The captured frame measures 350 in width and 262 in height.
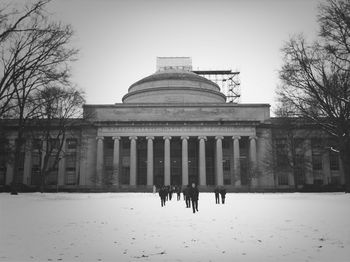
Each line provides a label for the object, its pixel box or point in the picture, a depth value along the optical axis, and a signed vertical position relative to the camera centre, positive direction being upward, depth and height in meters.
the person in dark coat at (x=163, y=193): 22.22 -0.58
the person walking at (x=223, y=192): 23.59 -0.60
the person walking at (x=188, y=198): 20.59 -0.85
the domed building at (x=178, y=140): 59.25 +7.64
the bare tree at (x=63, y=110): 36.35 +7.91
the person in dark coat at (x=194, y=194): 17.25 -0.52
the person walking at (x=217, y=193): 24.08 -0.66
